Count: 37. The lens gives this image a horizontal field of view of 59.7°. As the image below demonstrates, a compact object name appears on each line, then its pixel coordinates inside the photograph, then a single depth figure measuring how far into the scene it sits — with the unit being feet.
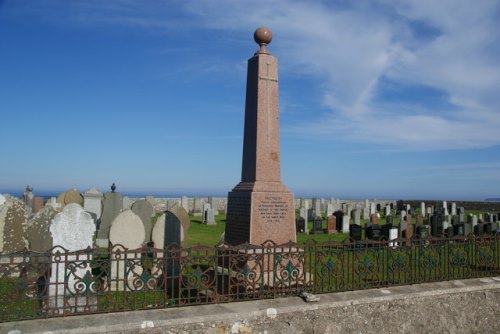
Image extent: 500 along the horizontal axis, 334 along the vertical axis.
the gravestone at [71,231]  23.45
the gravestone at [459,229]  55.83
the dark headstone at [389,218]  60.98
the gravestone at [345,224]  66.69
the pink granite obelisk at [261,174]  24.89
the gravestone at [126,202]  78.38
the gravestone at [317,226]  64.64
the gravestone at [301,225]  65.46
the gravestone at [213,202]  102.43
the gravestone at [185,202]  98.06
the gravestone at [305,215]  65.46
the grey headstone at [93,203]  57.00
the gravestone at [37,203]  69.64
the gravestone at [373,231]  48.37
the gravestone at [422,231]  51.55
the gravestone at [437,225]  63.18
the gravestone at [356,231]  52.19
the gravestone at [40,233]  31.21
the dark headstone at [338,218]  67.35
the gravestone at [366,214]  91.76
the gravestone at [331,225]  66.04
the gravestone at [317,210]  82.49
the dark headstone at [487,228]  58.13
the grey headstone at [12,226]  34.71
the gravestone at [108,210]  50.70
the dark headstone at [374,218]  73.10
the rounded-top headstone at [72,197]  65.28
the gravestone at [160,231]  30.45
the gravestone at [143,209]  46.26
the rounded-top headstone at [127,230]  28.64
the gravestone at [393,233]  43.75
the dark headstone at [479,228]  58.03
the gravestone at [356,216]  74.55
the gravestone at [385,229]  48.37
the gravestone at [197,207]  96.88
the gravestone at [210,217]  74.84
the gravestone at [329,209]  84.65
